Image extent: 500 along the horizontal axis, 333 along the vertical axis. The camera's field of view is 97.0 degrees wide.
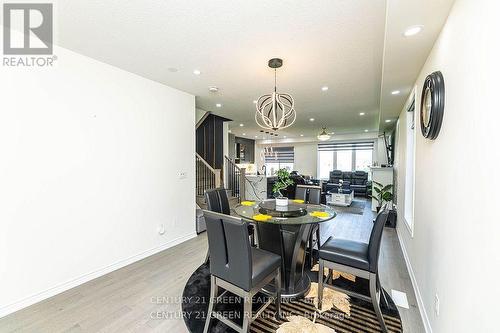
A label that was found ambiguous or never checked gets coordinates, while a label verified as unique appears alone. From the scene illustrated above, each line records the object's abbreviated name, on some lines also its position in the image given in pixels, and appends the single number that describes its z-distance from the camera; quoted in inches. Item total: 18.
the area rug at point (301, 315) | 76.2
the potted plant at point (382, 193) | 217.1
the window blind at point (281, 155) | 495.8
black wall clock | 65.7
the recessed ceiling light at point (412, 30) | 69.0
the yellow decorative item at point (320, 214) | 95.5
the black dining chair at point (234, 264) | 65.5
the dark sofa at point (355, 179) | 368.2
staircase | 203.8
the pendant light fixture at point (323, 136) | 301.9
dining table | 92.9
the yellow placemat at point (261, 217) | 89.0
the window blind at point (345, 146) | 415.8
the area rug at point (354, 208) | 260.4
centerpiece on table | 113.3
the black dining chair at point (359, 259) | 75.7
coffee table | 295.9
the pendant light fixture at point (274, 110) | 109.8
